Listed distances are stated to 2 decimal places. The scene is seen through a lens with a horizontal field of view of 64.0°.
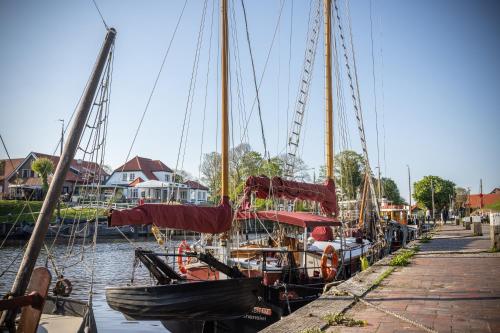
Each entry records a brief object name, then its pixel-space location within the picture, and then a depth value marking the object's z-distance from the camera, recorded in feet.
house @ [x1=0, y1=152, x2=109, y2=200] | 198.08
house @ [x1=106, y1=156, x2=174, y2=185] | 241.96
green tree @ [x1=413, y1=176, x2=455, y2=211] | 244.42
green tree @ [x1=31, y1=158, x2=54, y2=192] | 163.73
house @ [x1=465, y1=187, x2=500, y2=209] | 325.36
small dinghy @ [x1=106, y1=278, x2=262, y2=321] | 26.17
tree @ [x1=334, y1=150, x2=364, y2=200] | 269.34
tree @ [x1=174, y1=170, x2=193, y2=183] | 278.67
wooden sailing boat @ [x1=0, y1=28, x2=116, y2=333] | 17.71
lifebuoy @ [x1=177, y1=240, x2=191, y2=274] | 40.55
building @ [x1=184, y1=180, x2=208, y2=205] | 252.21
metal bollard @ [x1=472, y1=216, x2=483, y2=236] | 91.91
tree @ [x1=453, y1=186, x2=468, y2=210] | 260.25
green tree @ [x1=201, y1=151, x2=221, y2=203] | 232.32
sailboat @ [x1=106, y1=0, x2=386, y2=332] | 26.55
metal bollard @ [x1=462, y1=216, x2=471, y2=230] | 123.54
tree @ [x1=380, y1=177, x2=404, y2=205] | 340.51
